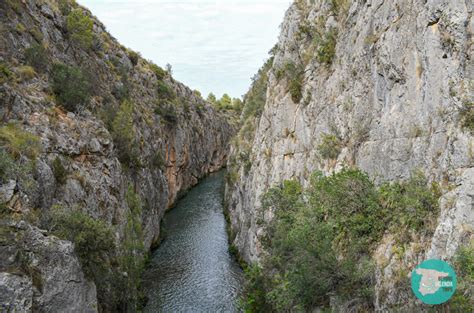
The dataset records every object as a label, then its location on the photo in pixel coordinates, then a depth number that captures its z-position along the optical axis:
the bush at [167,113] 53.28
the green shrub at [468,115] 9.90
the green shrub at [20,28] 24.30
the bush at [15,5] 24.85
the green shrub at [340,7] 21.89
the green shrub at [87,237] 16.08
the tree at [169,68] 78.19
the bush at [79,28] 31.05
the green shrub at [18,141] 16.47
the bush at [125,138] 29.52
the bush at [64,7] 33.25
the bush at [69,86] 24.02
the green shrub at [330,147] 19.48
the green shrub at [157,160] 44.23
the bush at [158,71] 63.77
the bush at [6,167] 14.73
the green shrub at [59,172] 18.94
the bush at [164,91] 58.56
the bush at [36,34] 25.73
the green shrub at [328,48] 22.80
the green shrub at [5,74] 19.53
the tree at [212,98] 126.00
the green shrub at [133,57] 51.84
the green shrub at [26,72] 21.83
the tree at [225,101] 122.50
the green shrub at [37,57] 23.59
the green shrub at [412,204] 10.69
